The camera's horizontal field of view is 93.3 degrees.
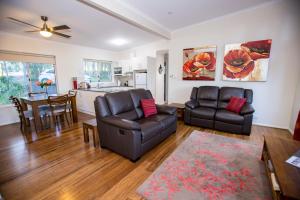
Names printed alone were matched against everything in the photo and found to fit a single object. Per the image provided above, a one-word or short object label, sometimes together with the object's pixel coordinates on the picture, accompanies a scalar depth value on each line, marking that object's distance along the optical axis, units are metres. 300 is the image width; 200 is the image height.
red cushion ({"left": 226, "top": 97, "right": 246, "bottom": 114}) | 3.27
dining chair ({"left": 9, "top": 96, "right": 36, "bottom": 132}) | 3.33
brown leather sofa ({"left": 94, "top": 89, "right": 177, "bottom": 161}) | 2.14
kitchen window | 5.76
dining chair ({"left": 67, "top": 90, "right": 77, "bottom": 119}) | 4.02
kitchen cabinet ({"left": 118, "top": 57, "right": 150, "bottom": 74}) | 5.65
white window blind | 3.80
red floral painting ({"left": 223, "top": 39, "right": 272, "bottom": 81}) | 3.47
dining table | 3.28
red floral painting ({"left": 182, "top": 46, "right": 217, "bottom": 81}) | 4.18
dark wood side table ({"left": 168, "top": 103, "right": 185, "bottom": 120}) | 4.06
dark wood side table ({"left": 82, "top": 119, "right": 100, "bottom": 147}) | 2.66
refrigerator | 5.70
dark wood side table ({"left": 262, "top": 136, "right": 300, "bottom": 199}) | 1.12
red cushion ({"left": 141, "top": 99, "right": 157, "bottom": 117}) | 3.04
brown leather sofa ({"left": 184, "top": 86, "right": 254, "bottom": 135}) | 3.09
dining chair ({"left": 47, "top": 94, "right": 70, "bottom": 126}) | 3.46
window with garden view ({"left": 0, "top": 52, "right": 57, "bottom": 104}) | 3.96
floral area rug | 1.58
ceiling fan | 2.93
